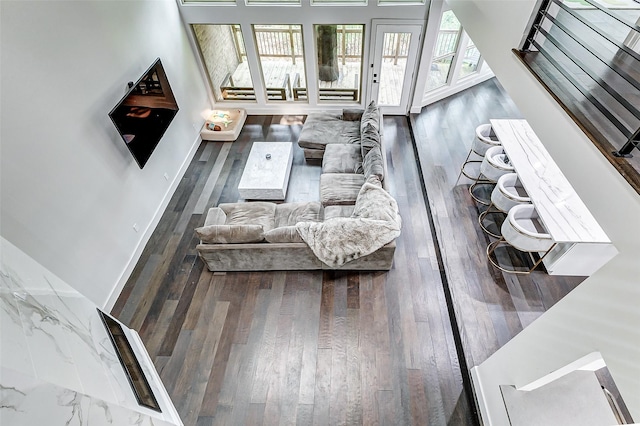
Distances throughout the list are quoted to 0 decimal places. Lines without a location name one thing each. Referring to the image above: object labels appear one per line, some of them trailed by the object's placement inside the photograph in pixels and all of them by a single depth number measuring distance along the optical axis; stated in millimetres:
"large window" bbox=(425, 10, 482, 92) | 5574
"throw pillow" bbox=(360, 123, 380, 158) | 4509
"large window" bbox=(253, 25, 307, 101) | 5453
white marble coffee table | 4625
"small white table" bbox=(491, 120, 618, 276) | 3090
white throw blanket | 3410
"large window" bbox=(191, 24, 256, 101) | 5629
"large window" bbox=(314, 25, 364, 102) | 5383
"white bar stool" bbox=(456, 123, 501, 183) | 4453
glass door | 5219
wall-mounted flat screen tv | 3633
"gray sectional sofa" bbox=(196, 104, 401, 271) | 3465
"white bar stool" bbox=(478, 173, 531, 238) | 3695
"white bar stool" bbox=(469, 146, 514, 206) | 4096
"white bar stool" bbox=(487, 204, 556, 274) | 3363
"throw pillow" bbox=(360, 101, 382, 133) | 4830
